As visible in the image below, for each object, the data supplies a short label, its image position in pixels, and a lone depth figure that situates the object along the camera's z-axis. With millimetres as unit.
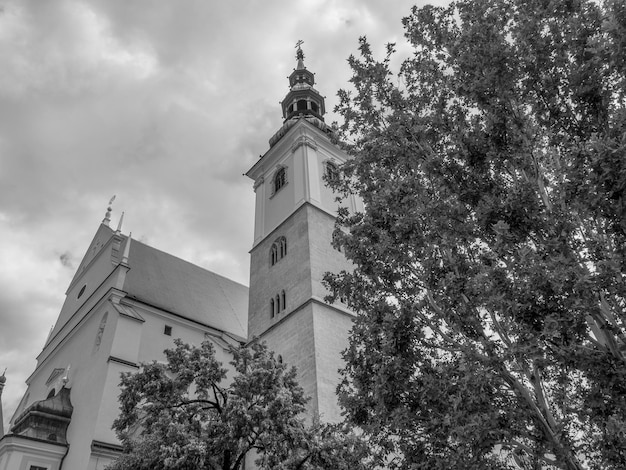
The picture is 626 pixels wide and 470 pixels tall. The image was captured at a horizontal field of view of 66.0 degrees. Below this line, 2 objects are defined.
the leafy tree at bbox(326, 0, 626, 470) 4426
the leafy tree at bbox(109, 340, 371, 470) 10000
